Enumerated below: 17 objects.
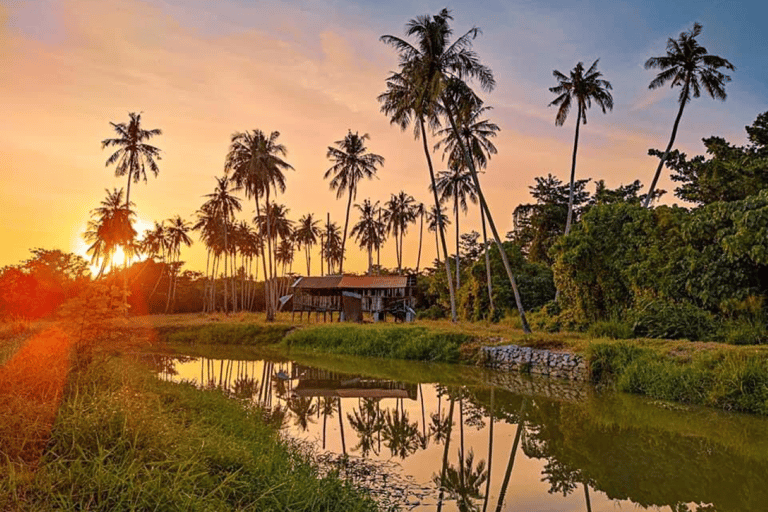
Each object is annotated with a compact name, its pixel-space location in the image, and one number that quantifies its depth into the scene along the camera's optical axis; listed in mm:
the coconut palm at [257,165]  36250
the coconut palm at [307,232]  62812
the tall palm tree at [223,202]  47938
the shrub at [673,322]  18219
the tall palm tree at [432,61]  24797
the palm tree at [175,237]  60875
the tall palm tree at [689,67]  27453
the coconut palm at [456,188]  39031
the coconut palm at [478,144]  31891
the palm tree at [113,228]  44125
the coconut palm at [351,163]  41875
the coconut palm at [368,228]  58897
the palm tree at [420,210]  57844
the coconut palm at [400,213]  57219
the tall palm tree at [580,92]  29984
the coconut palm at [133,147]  35653
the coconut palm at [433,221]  55638
